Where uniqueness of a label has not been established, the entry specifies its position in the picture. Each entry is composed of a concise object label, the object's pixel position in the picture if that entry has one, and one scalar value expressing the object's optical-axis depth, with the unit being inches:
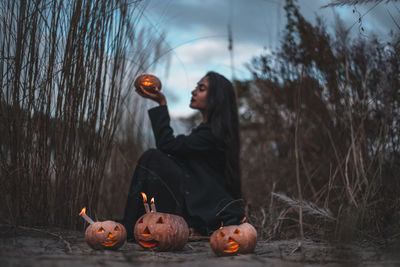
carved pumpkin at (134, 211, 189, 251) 67.4
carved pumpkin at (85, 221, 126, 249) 65.0
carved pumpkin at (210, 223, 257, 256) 63.4
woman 87.7
